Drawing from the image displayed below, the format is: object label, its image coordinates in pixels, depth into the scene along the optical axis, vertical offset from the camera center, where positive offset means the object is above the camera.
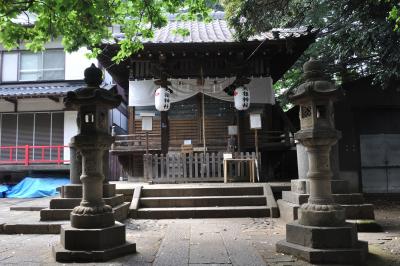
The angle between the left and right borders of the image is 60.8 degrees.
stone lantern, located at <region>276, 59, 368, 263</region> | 5.01 -0.70
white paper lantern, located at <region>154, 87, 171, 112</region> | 12.31 +2.22
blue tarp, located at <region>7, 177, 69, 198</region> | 14.60 -1.09
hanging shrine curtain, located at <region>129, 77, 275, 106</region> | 13.35 +2.77
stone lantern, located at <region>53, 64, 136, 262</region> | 5.14 -0.54
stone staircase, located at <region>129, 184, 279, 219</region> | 8.78 -1.15
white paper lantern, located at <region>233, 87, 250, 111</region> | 12.33 +2.20
